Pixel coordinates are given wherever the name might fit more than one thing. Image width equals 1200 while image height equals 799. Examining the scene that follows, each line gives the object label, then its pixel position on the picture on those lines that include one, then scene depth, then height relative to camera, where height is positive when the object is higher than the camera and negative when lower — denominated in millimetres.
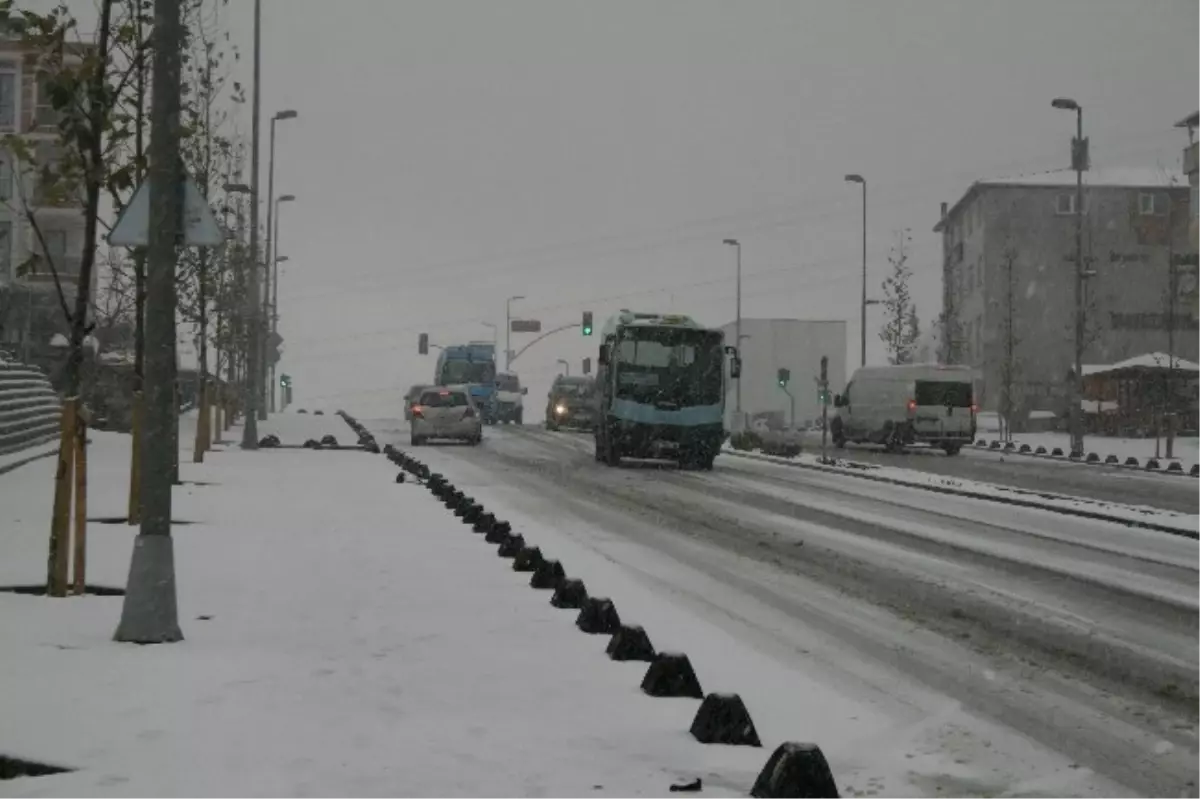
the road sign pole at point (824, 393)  34781 +258
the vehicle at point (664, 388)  32875 +267
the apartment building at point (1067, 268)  83375 +7685
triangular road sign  9719 +1069
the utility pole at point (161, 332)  8766 +354
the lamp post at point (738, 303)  68012 +4603
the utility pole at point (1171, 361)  39875 +1412
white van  44406 +36
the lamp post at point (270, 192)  54531 +7444
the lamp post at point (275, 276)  63281 +5142
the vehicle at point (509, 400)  70750 -122
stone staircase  24891 -377
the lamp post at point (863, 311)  58216 +3598
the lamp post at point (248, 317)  30288 +2009
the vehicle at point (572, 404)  59156 -203
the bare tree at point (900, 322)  75625 +4141
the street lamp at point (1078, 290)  43094 +3367
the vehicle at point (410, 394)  60988 +62
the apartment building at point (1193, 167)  58656 +9432
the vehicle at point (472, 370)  64500 +1127
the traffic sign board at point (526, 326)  91812 +4344
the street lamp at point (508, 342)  106238 +3869
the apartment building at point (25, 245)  45375 +5760
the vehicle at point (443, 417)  43594 -583
